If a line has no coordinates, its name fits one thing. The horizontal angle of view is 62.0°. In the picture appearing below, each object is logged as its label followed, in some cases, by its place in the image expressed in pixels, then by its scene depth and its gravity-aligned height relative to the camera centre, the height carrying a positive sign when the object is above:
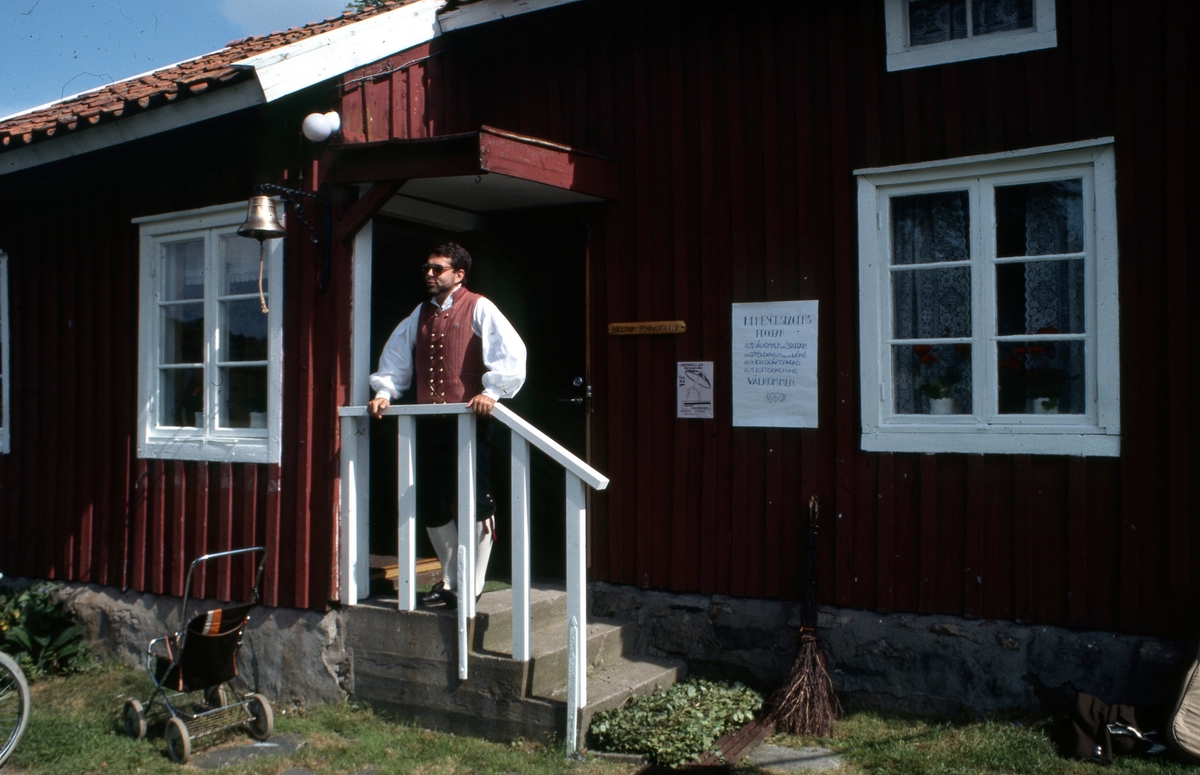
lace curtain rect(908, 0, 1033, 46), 4.95 +1.95
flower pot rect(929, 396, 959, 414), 5.02 -0.01
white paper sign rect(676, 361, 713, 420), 5.59 +0.09
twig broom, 4.88 -1.41
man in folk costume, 5.16 +0.15
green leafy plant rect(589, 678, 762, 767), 4.48 -1.48
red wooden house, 4.67 +0.70
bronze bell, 5.34 +0.99
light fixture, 5.44 +1.54
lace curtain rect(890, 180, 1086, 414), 4.81 +0.59
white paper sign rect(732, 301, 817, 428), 5.31 +0.22
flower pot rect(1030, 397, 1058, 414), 4.80 -0.01
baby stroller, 4.84 -1.33
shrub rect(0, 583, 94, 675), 6.37 -1.46
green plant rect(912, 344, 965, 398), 5.04 +0.16
